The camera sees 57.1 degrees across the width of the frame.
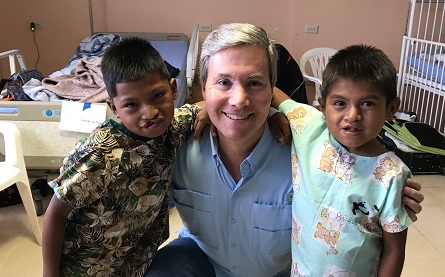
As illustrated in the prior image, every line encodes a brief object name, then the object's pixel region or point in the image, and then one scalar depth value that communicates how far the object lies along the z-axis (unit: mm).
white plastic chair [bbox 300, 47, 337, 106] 4059
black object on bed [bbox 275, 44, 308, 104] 2639
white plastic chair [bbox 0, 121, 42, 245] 2088
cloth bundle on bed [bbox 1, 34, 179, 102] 2385
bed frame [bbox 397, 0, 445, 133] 3496
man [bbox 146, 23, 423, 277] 1067
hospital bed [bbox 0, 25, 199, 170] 2232
